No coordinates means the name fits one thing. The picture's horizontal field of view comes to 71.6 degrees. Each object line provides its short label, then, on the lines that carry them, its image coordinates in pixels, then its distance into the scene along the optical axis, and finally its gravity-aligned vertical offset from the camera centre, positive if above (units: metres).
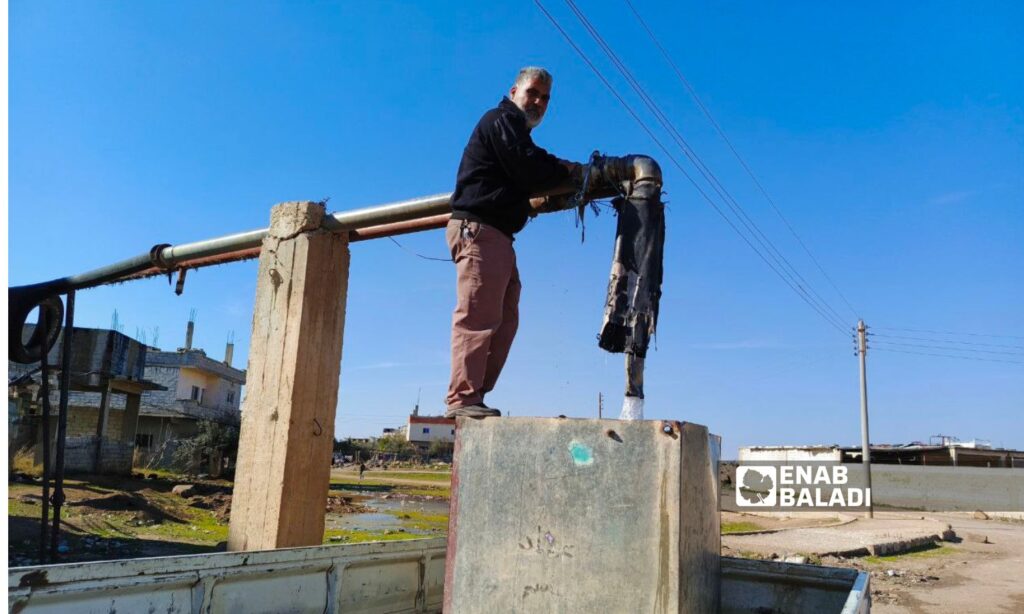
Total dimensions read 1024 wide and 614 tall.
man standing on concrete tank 2.67 +0.84
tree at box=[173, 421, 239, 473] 28.06 -1.04
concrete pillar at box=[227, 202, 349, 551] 3.82 +0.22
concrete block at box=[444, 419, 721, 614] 2.00 -0.23
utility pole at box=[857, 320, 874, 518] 23.28 +1.61
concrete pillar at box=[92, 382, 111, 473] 20.77 -0.25
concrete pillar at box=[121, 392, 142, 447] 24.45 +0.02
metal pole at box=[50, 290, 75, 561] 5.25 +0.18
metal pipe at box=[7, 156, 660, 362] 2.87 +1.10
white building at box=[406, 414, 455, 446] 70.25 +0.22
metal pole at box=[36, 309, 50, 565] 5.31 +0.00
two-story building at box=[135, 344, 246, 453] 32.44 +1.17
